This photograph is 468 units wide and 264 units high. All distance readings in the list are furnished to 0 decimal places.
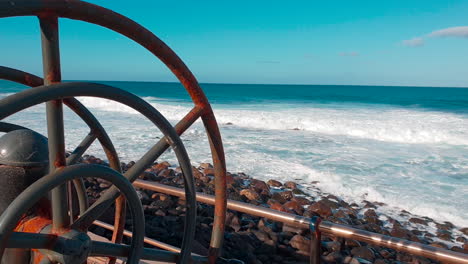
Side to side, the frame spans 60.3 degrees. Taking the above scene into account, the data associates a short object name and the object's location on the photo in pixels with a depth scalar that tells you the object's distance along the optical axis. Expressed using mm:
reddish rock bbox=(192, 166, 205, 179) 7984
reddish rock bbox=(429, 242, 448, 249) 5332
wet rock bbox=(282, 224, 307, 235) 4969
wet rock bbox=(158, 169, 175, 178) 8023
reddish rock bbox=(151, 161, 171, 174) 8505
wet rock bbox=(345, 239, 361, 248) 4859
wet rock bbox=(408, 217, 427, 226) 6207
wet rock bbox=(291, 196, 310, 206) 6677
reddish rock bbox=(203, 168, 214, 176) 8385
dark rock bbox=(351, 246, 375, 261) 4664
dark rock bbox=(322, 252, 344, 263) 4357
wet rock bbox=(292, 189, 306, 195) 7433
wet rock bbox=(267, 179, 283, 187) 7898
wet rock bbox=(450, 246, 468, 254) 5049
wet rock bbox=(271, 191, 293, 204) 6973
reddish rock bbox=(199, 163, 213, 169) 8847
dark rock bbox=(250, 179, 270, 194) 7283
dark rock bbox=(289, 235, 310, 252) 4531
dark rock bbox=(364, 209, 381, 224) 6180
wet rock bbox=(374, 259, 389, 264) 4543
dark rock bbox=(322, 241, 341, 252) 4602
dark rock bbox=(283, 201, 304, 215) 6333
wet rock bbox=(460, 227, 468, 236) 5880
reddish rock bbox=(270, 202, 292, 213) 6215
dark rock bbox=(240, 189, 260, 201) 6867
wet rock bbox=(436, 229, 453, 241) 5652
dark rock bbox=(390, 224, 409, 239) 5566
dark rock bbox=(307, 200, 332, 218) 6311
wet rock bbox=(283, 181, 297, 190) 7752
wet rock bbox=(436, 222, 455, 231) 6016
